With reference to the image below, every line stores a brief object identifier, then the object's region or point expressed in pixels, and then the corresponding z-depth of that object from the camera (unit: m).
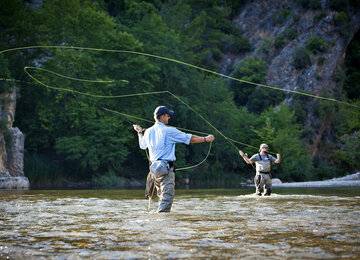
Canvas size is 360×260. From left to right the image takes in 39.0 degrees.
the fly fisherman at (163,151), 9.45
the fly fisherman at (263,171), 16.83
